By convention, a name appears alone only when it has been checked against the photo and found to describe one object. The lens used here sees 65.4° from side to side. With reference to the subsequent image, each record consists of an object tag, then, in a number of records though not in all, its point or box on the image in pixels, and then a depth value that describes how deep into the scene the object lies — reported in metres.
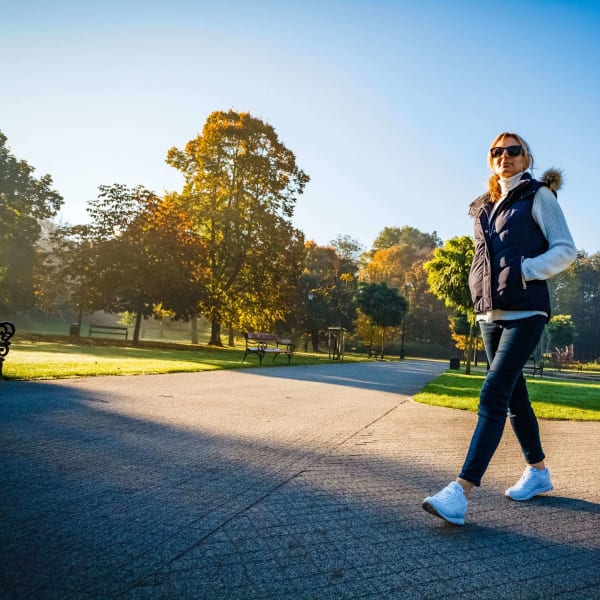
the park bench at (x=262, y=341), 16.74
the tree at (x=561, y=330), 52.22
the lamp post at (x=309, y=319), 46.28
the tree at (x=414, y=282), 61.47
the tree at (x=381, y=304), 43.88
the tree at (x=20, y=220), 34.72
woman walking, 2.43
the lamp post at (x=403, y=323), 42.78
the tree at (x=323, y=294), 46.47
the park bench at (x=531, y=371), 22.18
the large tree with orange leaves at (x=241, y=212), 27.77
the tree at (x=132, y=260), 23.53
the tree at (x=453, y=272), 18.22
